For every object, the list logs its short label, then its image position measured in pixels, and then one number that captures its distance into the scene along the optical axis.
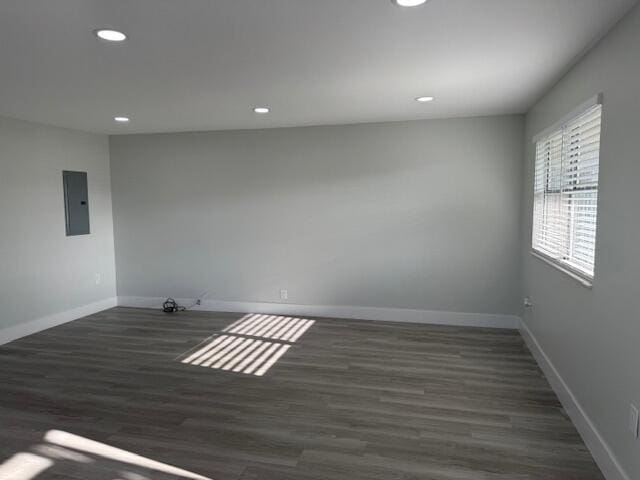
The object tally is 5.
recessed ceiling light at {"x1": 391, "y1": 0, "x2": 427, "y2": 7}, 1.90
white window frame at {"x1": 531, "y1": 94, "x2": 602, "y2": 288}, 2.55
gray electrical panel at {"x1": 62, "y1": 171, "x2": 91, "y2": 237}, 5.15
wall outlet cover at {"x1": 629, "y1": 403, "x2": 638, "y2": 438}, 1.93
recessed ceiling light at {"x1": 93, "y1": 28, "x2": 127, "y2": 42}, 2.22
